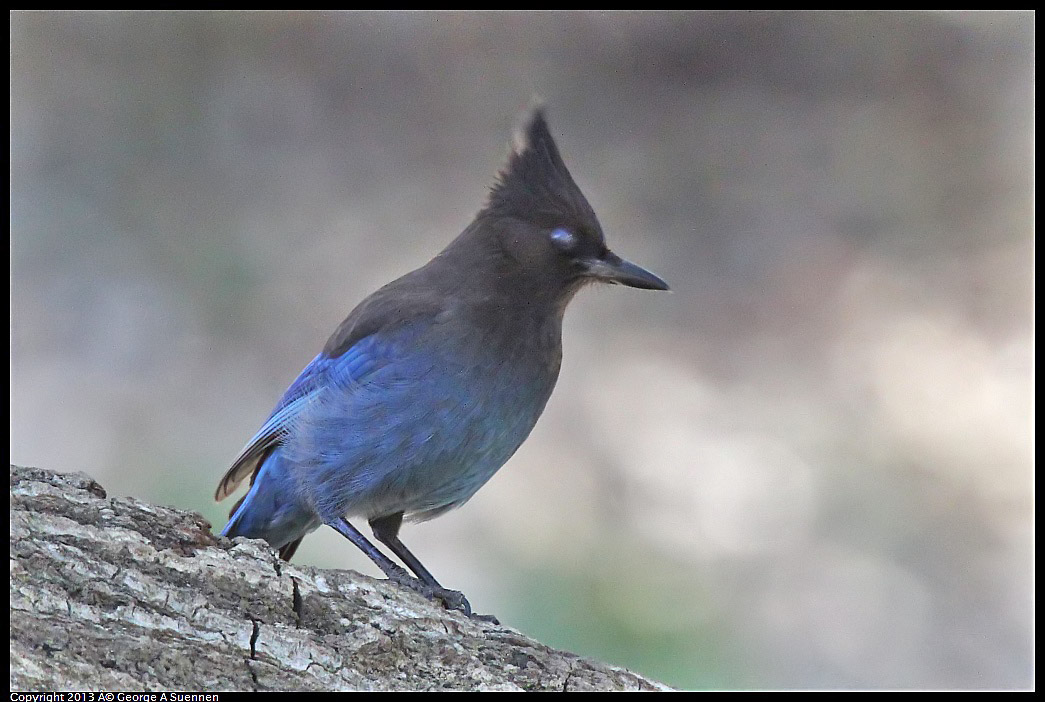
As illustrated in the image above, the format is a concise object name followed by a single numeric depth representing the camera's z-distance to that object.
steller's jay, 5.87
